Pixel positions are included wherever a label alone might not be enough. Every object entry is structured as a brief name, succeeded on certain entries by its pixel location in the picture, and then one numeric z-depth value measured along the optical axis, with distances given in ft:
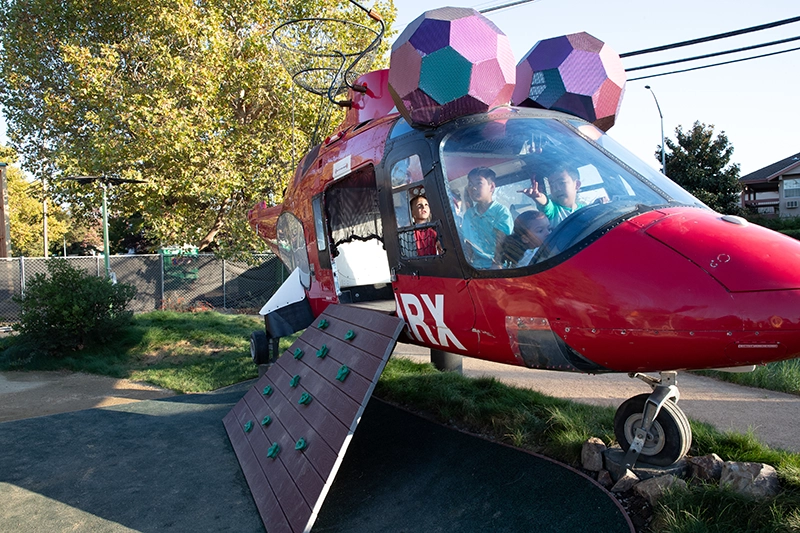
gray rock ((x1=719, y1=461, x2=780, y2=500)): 10.54
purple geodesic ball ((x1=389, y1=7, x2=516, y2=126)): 12.94
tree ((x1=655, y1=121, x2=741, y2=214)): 85.33
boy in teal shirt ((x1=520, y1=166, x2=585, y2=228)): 11.31
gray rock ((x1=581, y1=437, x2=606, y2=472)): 12.96
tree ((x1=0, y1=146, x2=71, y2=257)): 118.01
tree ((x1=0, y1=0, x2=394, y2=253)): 46.21
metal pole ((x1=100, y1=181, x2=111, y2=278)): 42.56
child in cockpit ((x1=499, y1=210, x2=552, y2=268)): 11.25
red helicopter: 9.25
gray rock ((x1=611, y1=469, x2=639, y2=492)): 11.94
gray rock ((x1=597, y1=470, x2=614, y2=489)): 12.36
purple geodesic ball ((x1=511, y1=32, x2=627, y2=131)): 15.79
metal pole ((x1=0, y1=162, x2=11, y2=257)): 57.41
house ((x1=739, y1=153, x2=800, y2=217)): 110.22
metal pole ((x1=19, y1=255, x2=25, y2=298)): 52.65
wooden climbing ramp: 12.18
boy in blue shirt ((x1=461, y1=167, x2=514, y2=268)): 11.94
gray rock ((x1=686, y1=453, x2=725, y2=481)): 11.73
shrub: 33.65
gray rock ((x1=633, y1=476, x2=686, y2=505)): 11.04
